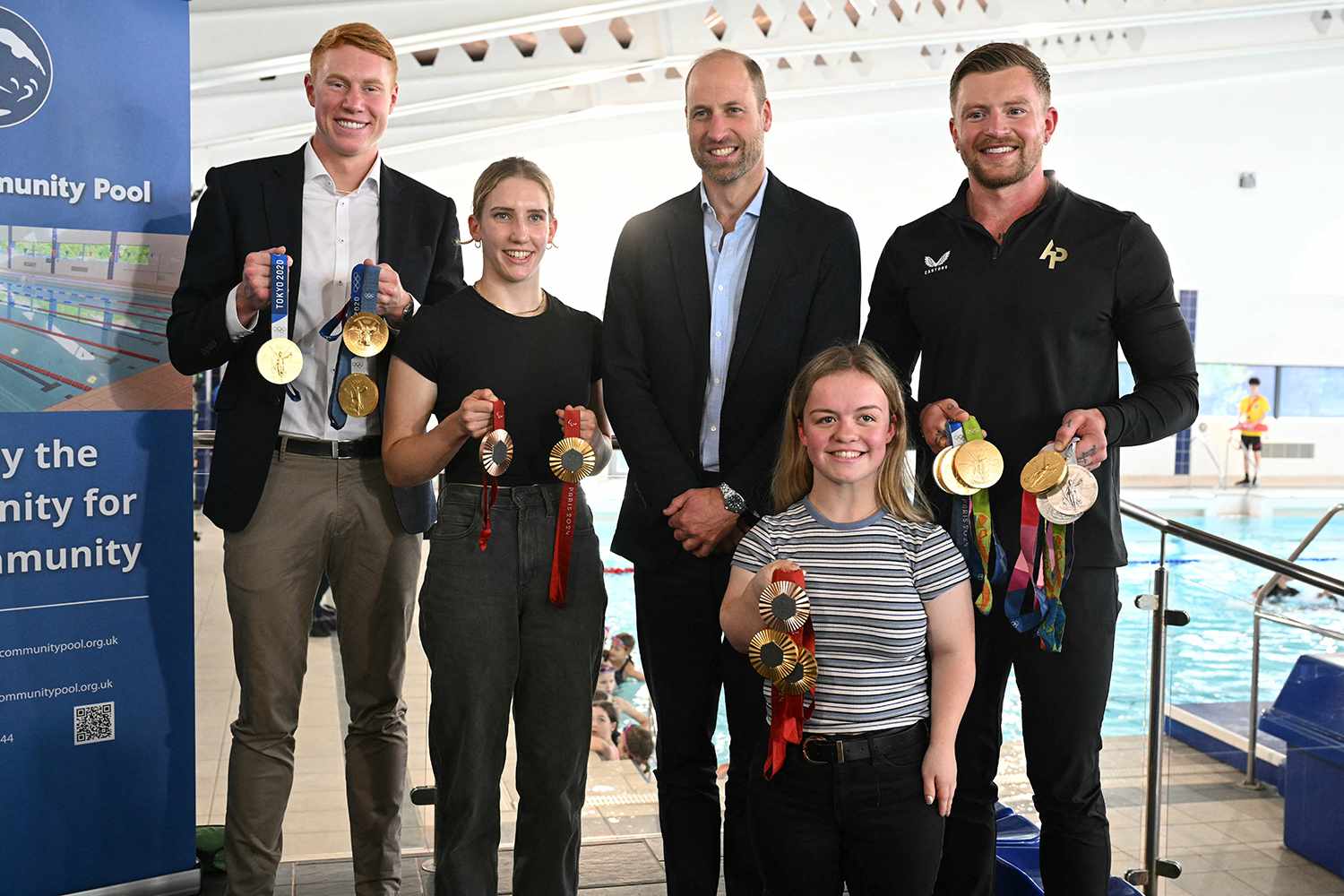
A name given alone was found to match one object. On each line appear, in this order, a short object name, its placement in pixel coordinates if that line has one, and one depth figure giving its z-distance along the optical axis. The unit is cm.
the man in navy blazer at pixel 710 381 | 235
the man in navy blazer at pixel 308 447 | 250
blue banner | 263
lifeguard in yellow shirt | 1761
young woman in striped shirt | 203
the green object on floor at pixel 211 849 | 298
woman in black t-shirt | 230
